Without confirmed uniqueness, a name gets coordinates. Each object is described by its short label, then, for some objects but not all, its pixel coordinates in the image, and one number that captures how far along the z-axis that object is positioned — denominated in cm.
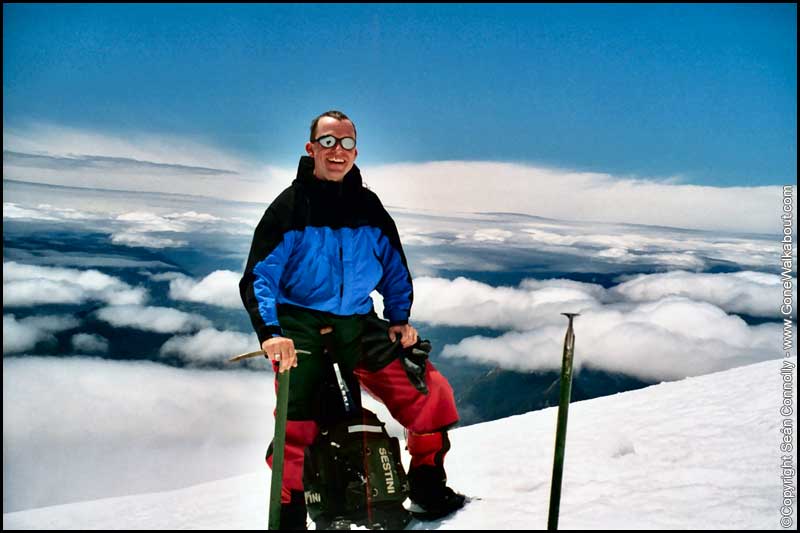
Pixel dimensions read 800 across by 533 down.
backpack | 403
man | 386
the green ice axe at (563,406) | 292
